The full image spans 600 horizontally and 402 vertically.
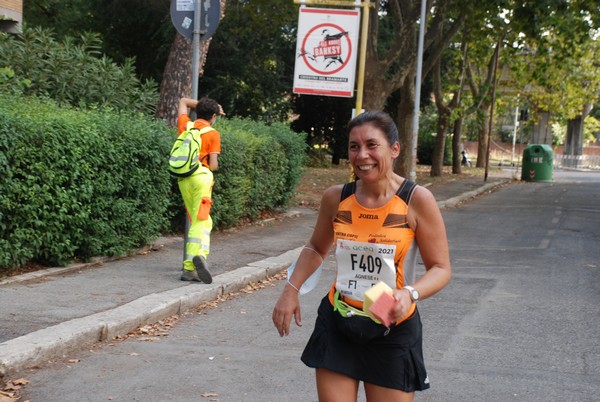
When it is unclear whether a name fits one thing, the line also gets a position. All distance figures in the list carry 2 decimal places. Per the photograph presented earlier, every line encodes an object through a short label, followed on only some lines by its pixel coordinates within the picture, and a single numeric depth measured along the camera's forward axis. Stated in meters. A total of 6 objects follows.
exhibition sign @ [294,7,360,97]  14.93
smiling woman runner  3.69
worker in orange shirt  9.24
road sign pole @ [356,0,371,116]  15.73
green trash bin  38.91
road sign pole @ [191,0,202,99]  10.06
